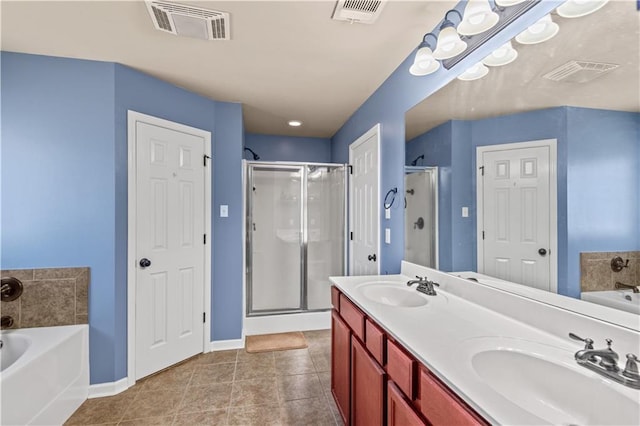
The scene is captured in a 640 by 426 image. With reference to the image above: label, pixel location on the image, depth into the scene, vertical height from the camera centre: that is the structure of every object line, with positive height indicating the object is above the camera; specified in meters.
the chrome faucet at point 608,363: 0.73 -0.42
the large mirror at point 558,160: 0.88 +0.21
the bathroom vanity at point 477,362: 0.72 -0.45
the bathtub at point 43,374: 1.50 -0.95
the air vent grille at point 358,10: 1.46 +1.09
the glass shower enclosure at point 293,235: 3.34 -0.25
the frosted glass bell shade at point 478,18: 1.16 +0.81
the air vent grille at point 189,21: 1.53 +1.12
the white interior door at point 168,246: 2.28 -0.28
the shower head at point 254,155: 3.94 +0.85
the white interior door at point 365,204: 2.50 +0.10
